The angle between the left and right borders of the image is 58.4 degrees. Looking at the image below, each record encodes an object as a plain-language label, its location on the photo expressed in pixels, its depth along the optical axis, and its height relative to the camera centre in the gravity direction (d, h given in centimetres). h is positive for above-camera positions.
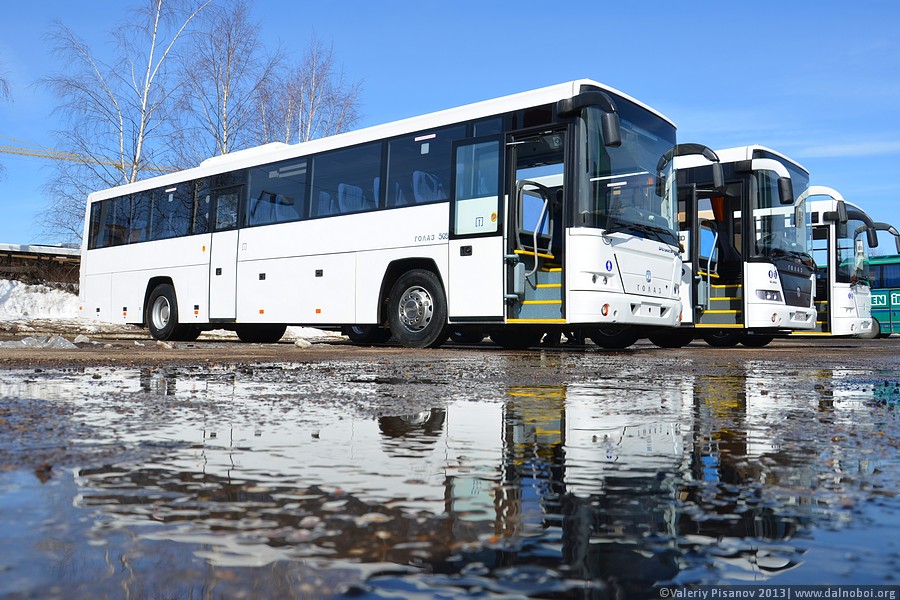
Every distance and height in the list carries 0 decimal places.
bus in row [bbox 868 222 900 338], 2639 +199
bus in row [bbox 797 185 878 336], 1720 +173
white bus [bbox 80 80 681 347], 1023 +180
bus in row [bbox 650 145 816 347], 1394 +189
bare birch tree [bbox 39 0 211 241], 2588 +708
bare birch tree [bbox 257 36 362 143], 2888 +858
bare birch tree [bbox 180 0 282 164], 2673 +878
